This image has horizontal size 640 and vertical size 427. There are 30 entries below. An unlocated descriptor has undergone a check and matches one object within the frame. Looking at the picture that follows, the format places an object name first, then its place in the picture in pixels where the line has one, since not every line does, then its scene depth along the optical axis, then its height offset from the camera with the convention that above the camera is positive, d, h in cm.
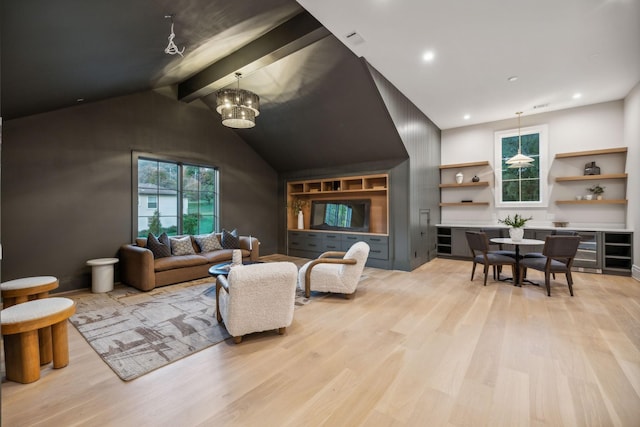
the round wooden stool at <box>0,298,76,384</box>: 212 -92
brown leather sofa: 438 -87
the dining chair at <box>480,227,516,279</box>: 491 -67
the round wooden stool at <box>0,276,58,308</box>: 278 -74
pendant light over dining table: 569 +95
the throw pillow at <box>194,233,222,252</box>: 563 -60
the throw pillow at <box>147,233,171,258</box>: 477 -58
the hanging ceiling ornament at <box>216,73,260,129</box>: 399 +146
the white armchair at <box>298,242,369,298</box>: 389 -85
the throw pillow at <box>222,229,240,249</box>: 591 -59
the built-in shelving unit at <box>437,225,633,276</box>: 517 -79
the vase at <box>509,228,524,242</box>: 470 -38
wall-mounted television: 645 -9
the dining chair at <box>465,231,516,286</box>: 454 -73
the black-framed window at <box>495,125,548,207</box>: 641 +89
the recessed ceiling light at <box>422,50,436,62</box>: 409 +221
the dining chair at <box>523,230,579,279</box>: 475 -46
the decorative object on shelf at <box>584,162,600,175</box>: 576 +80
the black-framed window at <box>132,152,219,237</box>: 539 +33
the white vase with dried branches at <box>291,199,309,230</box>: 768 +14
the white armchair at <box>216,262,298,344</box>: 264 -81
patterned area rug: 252 -121
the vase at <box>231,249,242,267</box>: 354 -56
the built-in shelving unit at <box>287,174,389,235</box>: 639 +45
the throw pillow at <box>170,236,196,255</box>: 520 -61
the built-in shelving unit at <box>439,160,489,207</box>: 693 +64
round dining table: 454 -58
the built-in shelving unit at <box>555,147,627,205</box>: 553 +63
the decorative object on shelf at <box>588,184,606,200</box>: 578 +38
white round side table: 437 -94
